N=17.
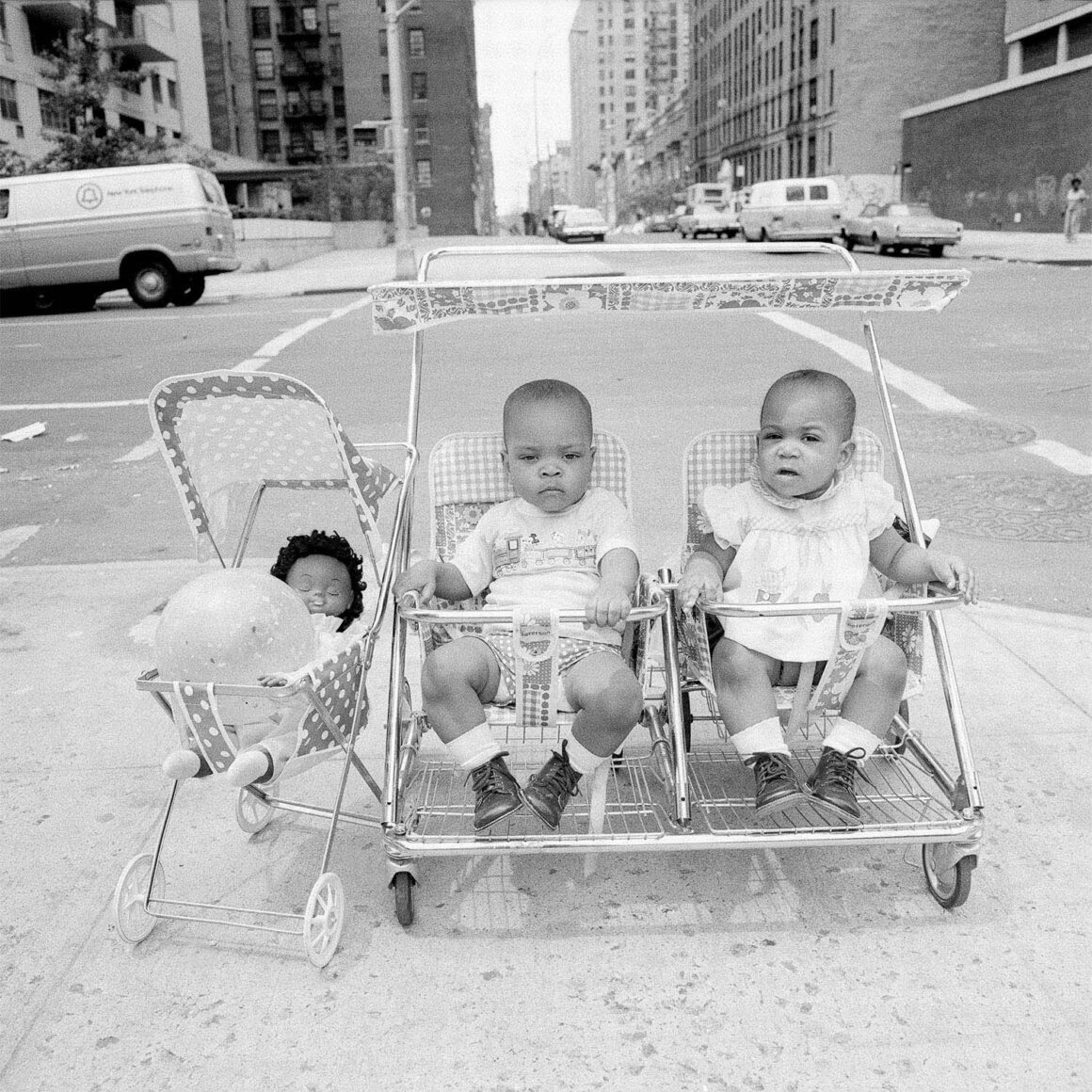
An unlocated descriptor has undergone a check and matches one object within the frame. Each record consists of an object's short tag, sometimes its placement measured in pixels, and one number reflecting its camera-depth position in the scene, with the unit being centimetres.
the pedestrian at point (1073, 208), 2730
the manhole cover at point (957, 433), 739
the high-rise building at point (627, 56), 15575
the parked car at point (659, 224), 6504
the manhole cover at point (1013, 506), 557
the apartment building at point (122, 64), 3544
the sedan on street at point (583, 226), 4416
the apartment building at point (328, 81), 7156
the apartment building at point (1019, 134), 3400
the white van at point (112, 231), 1825
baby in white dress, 273
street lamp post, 2411
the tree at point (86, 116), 2677
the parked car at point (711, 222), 4211
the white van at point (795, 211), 2916
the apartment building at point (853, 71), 5666
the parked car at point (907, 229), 2481
